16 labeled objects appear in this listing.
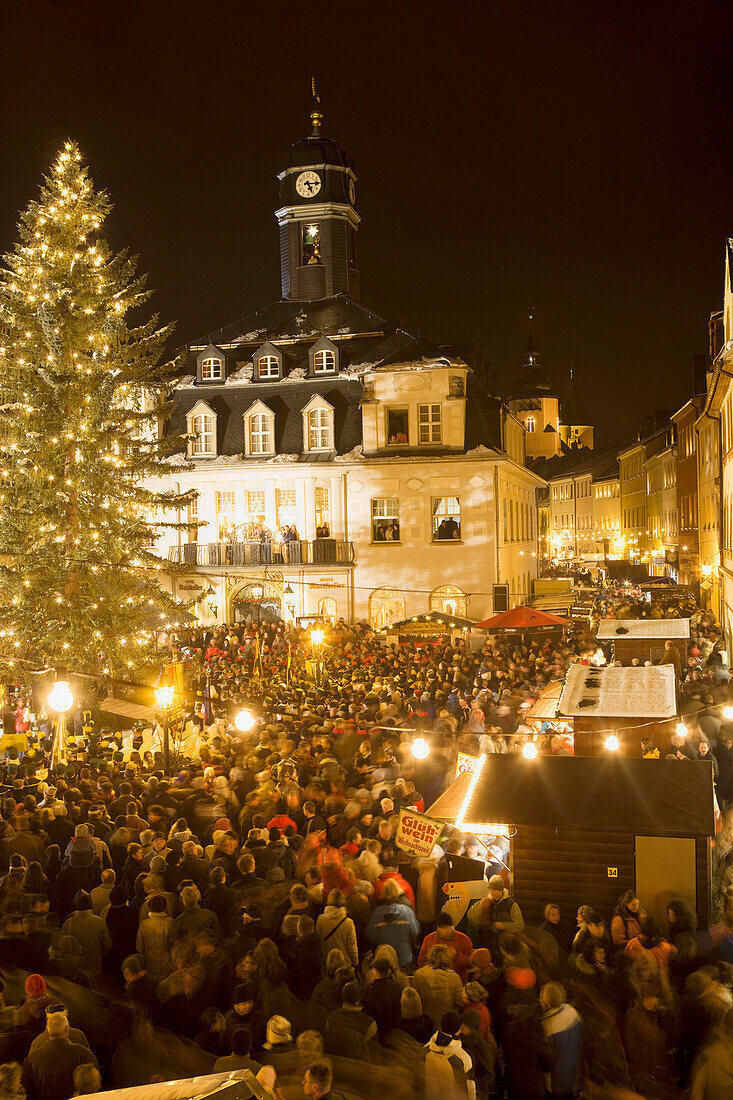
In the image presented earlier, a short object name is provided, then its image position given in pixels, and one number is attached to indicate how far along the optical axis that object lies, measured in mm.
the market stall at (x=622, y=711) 12570
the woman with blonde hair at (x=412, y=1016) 6070
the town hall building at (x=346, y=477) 32125
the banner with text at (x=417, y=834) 9469
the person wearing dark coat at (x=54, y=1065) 5359
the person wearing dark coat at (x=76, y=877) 8859
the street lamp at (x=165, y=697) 14239
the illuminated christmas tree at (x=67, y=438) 18438
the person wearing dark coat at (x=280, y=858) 8914
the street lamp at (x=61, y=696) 13555
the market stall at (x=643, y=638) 19172
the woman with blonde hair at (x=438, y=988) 6441
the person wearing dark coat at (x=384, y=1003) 6227
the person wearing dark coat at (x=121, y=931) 7578
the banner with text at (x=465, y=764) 12906
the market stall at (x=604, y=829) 8805
